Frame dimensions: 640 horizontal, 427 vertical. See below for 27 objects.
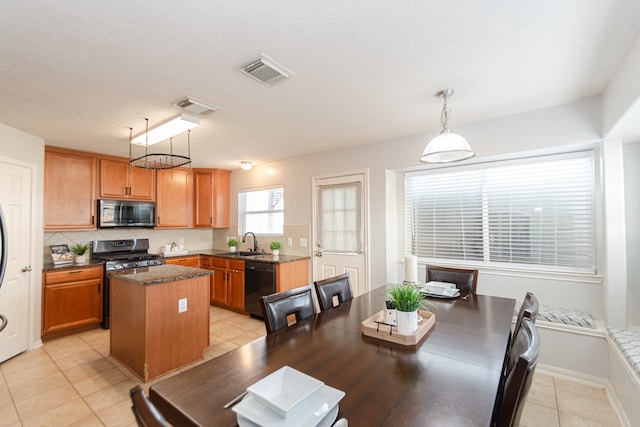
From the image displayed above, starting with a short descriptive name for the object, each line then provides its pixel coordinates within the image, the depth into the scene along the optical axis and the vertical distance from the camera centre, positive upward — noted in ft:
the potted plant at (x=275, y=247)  14.43 -1.41
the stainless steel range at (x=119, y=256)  12.51 -1.76
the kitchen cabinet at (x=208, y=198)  17.07 +1.24
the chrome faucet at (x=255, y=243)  16.25 -1.37
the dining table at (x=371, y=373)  3.00 -2.00
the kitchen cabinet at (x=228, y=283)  14.26 -3.22
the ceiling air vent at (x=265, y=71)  6.09 +3.24
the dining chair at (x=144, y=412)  2.00 -1.36
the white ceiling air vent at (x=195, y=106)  7.94 +3.18
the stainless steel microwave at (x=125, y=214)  13.46 +0.28
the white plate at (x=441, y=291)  7.65 -1.96
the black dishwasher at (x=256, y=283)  12.76 -2.87
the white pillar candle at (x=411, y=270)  7.40 -1.30
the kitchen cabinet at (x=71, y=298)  11.20 -3.16
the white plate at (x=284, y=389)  2.82 -1.79
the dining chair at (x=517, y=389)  3.02 -1.80
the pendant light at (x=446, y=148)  6.51 +1.63
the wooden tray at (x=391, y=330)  4.72 -1.92
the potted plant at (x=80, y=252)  12.73 -1.42
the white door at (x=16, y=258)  9.52 -1.29
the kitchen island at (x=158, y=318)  8.18 -2.95
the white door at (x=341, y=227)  12.39 -0.38
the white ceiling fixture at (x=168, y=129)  8.75 +2.89
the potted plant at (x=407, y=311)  4.84 -1.53
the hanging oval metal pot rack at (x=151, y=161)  9.16 +1.90
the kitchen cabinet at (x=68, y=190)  12.03 +1.27
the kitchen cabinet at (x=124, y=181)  13.57 +1.87
